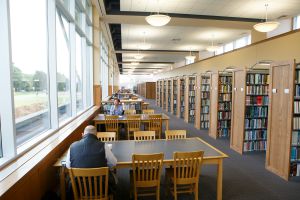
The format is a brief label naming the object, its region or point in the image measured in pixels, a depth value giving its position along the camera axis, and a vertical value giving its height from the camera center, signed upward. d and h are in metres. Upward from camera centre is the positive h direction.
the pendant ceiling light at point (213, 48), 10.44 +1.91
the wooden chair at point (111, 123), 5.25 -0.87
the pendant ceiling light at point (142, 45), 12.53 +2.61
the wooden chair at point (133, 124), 5.31 -0.91
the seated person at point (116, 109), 6.19 -0.62
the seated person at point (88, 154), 2.20 -0.68
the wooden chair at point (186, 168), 2.54 -1.00
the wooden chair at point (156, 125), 5.43 -0.95
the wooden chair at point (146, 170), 2.45 -0.99
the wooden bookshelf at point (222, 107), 6.49 -0.60
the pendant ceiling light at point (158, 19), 5.16 +1.65
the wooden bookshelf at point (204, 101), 7.79 -0.50
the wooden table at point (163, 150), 2.54 -0.86
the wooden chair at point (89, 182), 2.07 -0.96
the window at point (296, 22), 8.02 +2.46
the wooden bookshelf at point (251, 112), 5.16 -0.61
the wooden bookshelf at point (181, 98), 10.03 -0.50
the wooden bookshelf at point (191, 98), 9.02 -0.44
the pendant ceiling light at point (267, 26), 6.05 +1.73
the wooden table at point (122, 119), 5.28 -0.79
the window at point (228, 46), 12.26 +2.39
